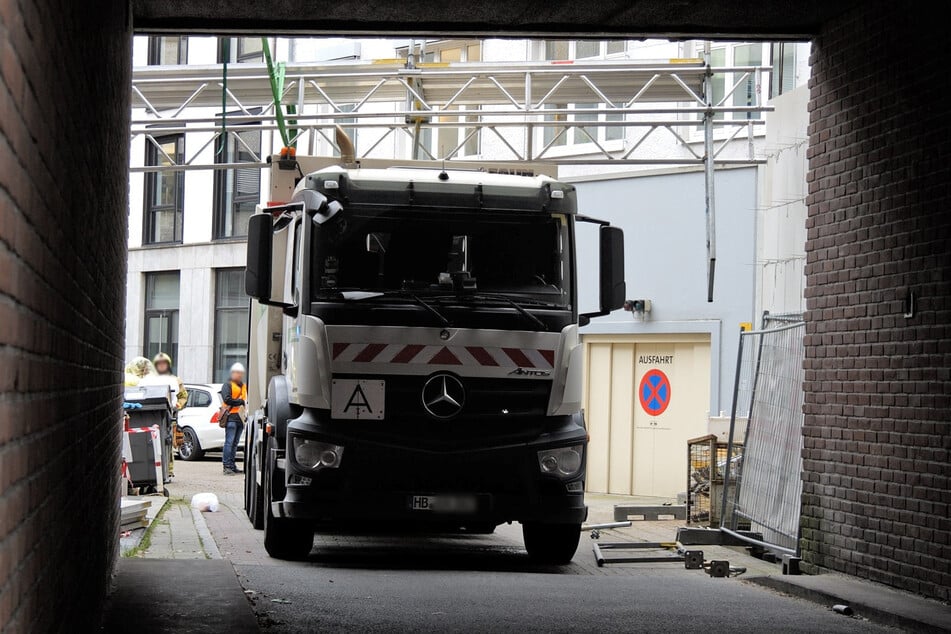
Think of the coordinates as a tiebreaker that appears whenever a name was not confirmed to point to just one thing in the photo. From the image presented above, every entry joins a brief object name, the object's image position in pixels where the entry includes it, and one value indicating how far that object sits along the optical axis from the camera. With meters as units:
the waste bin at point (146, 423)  18.05
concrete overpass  3.83
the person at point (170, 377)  20.81
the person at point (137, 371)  19.88
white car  28.83
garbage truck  10.69
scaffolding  18.53
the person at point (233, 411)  23.67
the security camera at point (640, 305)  24.28
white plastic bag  16.78
